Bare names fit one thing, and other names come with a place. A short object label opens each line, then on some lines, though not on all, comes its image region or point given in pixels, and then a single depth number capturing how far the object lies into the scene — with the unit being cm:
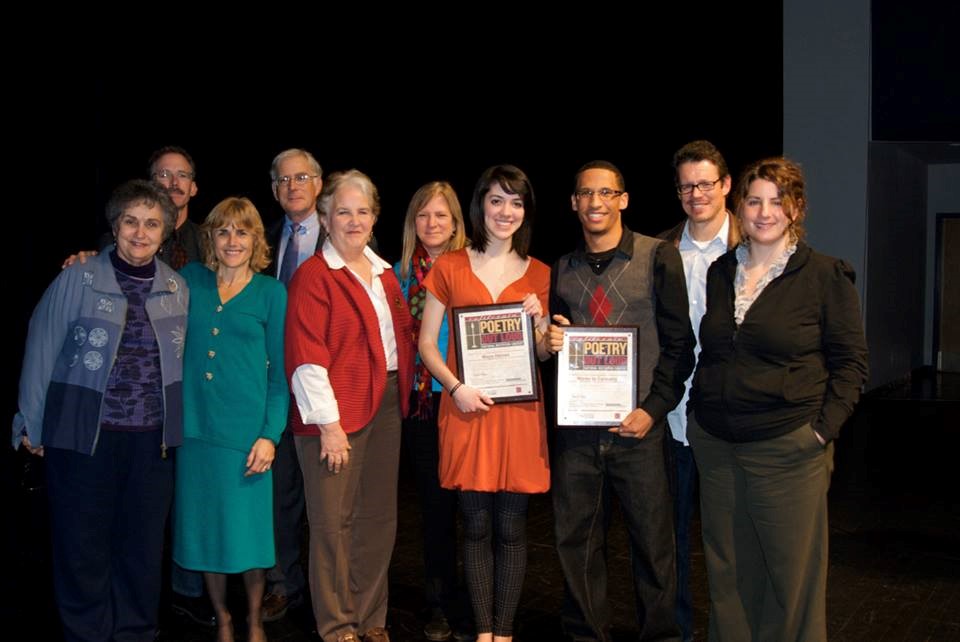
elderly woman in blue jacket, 306
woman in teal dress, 320
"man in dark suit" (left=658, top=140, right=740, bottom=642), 329
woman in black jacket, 279
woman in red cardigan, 320
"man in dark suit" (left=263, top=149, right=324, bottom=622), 385
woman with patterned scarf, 353
